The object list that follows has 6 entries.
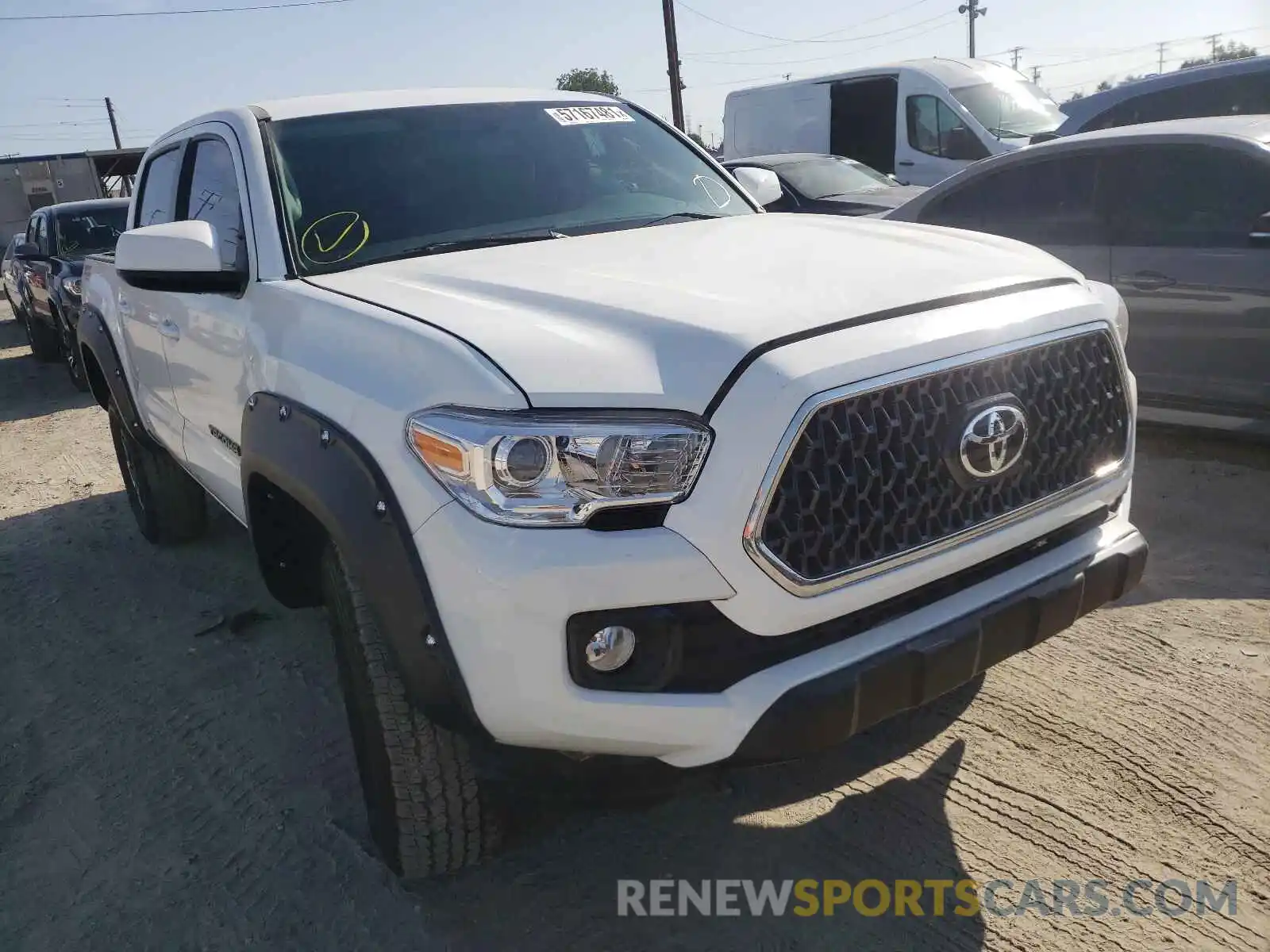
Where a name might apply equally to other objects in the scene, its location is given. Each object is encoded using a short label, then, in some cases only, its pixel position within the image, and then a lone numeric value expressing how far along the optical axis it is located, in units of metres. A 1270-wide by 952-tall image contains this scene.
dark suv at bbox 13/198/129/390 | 9.31
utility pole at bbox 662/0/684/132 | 24.44
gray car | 4.41
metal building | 30.06
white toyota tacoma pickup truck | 1.83
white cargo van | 12.00
